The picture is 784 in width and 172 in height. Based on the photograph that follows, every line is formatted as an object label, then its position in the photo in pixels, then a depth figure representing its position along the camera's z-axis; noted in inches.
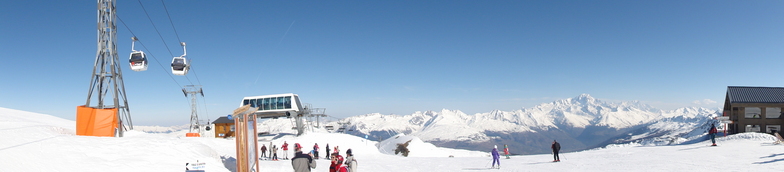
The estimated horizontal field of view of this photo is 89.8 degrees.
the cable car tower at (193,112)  2760.8
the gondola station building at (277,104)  2176.4
